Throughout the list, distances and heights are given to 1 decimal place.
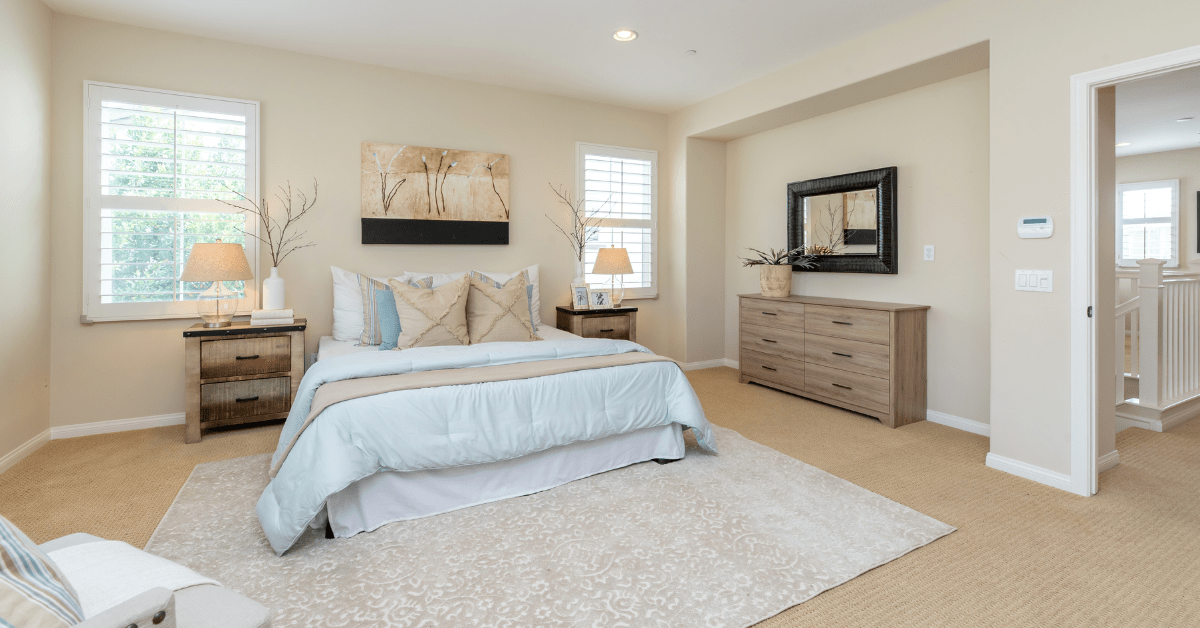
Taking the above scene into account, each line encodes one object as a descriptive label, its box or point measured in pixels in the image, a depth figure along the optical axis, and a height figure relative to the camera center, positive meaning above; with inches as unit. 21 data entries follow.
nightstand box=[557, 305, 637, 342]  184.4 -2.2
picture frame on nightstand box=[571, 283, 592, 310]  192.2 +6.6
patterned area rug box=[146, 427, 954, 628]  70.4 -35.1
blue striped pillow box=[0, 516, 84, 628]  28.0 -14.5
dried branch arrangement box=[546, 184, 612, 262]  202.1 +32.2
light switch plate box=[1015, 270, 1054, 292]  108.7 +6.9
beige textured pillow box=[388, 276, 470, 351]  137.1 +0.1
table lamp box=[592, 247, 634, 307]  191.9 +18.3
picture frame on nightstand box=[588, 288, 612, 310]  193.6 +6.0
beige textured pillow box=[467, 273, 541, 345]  145.1 +0.6
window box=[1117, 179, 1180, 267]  270.7 +46.6
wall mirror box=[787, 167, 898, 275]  162.6 +29.7
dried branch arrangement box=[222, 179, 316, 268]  154.4 +25.0
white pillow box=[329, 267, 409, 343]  154.8 +2.9
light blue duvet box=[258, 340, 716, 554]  84.9 -18.2
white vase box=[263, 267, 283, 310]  148.4 +6.3
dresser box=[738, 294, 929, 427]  147.0 -10.6
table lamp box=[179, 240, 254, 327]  133.7 +11.1
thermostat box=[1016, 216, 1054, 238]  107.8 +17.3
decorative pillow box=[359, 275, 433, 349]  140.8 +0.6
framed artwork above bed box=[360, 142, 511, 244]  168.6 +37.9
